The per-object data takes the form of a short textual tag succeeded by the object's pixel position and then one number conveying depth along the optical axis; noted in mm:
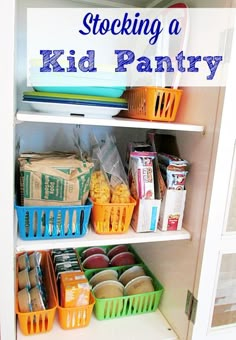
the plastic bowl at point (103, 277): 1006
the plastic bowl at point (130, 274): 1042
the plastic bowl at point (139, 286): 974
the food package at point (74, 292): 858
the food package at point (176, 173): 809
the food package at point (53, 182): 714
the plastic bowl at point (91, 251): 1147
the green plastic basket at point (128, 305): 928
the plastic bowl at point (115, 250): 1178
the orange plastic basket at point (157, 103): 780
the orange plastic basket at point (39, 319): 809
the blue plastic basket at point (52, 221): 708
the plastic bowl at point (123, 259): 1124
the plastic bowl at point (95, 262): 1088
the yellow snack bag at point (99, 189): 794
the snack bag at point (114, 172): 807
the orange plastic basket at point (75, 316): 859
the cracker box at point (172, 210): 815
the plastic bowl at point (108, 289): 942
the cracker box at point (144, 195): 806
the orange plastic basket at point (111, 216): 781
